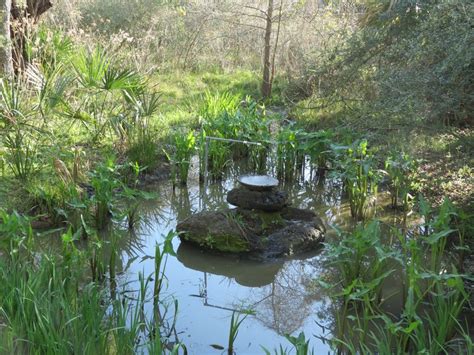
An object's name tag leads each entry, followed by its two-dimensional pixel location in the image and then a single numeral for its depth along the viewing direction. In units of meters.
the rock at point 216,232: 5.82
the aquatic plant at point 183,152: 7.76
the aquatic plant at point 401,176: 6.68
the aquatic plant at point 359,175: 6.62
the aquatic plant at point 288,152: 8.00
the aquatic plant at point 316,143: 7.74
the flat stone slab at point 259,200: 6.22
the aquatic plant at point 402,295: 3.75
